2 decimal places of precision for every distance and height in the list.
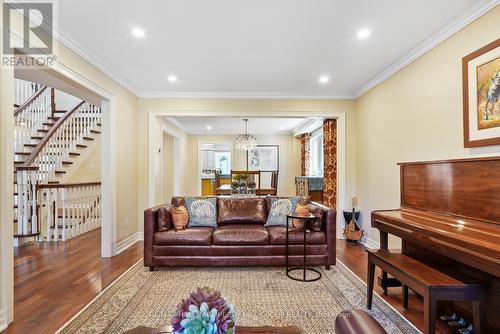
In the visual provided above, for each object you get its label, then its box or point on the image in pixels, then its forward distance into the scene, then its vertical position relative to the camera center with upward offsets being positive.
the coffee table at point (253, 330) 1.25 -0.79
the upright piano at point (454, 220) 1.61 -0.41
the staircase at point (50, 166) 4.29 +0.09
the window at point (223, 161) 9.56 +0.33
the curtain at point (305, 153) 7.76 +0.50
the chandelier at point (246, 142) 7.21 +0.77
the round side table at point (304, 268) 2.97 -1.22
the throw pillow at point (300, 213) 3.38 -0.56
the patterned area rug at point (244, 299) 2.13 -1.25
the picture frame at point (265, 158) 9.16 +0.42
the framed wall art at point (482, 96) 2.14 +0.64
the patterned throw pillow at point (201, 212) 3.71 -0.60
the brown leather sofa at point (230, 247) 3.27 -0.97
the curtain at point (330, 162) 5.07 +0.16
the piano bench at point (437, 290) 1.70 -0.81
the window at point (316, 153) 7.20 +0.48
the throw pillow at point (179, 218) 3.48 -0.64
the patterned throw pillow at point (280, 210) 3.76 -0.59
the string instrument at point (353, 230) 4.40 -1.03
